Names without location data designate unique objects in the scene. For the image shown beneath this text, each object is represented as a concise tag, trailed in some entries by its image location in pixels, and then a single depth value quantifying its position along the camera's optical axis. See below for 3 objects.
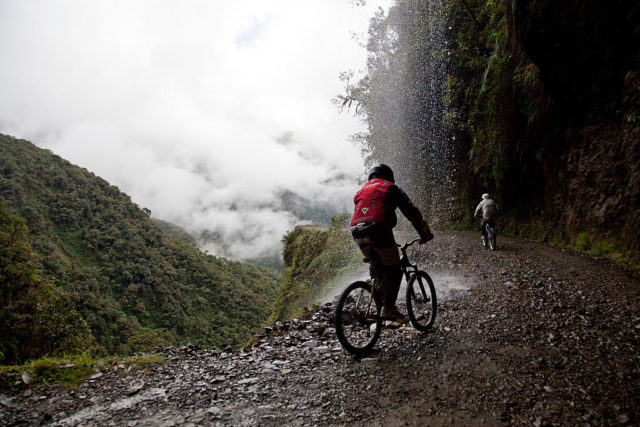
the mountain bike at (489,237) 10.43
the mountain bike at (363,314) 4.00
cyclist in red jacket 4.14
